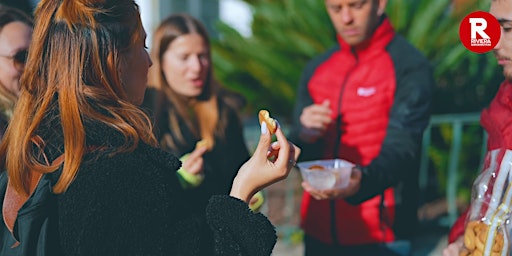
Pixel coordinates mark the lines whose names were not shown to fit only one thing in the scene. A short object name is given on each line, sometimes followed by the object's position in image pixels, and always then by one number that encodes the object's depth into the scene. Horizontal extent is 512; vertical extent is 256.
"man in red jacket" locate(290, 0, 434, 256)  3.02
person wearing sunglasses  2.91
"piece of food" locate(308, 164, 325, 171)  2.80
